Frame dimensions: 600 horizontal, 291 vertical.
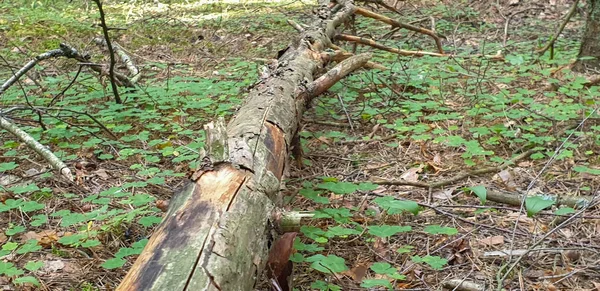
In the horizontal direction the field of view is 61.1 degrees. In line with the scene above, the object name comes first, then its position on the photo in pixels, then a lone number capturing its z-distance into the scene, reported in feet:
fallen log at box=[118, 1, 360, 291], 5.87
